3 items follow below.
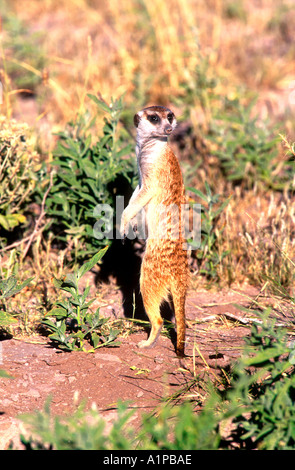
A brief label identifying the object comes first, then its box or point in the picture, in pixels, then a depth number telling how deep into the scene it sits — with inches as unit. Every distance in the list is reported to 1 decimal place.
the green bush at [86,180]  300.4
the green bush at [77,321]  240.2
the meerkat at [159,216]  251.3
